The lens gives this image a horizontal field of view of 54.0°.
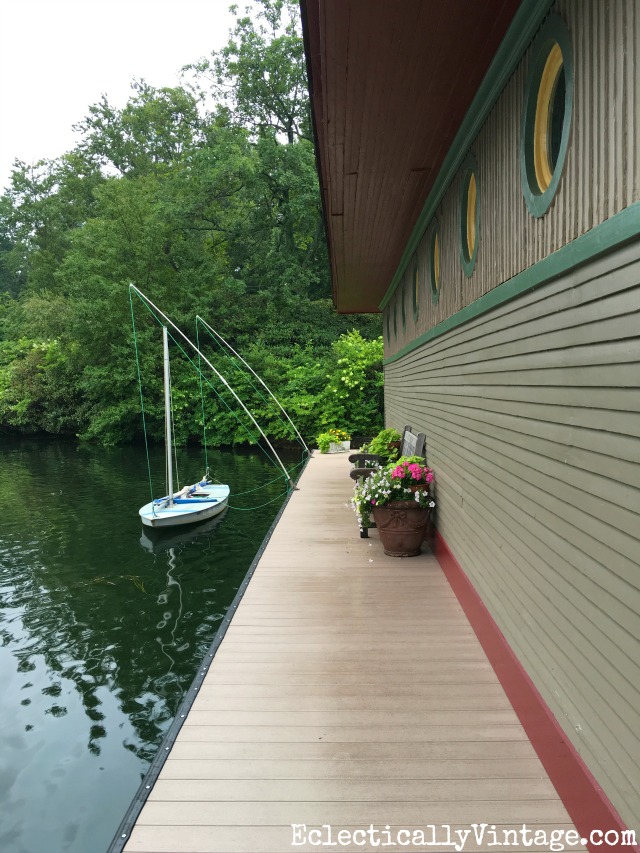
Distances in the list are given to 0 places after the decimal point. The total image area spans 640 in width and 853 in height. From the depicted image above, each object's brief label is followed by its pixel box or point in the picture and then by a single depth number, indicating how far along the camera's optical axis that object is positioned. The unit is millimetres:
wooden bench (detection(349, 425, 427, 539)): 8258
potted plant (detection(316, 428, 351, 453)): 19438
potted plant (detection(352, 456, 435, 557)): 6758
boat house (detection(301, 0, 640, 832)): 2262
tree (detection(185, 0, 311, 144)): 29259
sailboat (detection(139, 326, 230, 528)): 11602
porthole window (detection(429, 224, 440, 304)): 7020
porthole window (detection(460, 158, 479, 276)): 4988
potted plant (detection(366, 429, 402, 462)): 11289
